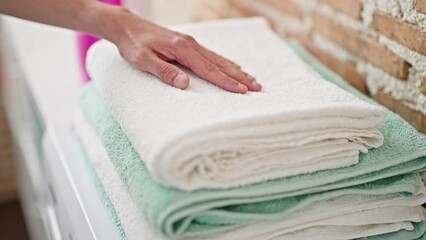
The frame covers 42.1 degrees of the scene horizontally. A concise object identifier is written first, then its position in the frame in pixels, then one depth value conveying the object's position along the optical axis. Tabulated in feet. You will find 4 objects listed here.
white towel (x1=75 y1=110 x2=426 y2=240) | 2.23
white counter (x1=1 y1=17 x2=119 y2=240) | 2.87
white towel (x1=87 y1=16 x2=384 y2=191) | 2.03
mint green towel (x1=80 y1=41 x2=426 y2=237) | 2.04
